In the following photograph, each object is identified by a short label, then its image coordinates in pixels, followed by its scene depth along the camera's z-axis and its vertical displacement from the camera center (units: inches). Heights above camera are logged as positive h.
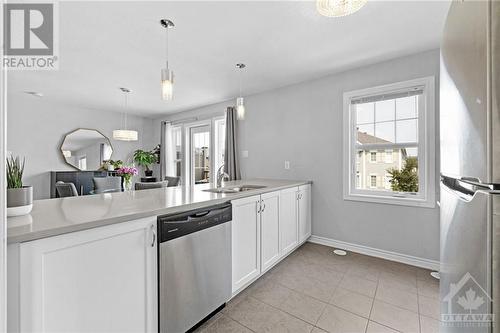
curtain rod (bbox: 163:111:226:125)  179.6 +43.0
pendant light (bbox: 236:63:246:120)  102.5 +27.0
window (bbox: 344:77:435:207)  95.0 +11.0
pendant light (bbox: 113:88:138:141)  159.6 +23.2
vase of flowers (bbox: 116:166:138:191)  119.0 -4.4
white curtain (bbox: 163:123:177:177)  219.9 +13.3
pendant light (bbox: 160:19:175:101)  69.7 +26.6
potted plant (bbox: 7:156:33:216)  39.8 -4.9
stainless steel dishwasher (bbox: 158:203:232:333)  49.9 -25.9
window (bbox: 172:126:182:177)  215.6 +16.4
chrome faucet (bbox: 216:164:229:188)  95.5 -4.8
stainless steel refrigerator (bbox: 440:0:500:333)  20.5 +0.1
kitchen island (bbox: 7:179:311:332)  32.4 -17.0
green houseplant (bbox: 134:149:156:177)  221.9 +9.2
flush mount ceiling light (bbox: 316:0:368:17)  54.2 +40.5
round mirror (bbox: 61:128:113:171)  184.5 +15.4
